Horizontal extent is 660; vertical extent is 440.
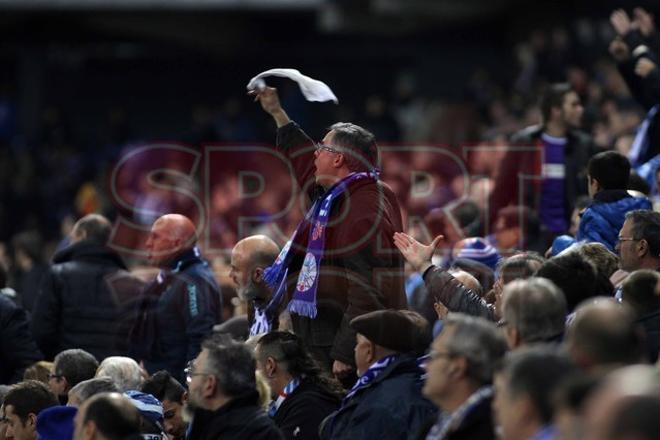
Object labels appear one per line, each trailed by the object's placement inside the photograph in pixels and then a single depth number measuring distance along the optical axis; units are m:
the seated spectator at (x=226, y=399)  13.08
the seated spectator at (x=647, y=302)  12.84
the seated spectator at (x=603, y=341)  10.00
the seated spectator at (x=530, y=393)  9.47
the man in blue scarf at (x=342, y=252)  15.27
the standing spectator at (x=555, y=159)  22.02
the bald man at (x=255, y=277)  17.03
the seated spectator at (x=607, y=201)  17.09
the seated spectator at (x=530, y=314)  11.42
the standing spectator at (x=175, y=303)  18.39
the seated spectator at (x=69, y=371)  16.56
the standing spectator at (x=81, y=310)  19.75
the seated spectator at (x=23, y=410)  15.23
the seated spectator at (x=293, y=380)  14.89
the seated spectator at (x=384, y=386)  13.57
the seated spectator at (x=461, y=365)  10.95
